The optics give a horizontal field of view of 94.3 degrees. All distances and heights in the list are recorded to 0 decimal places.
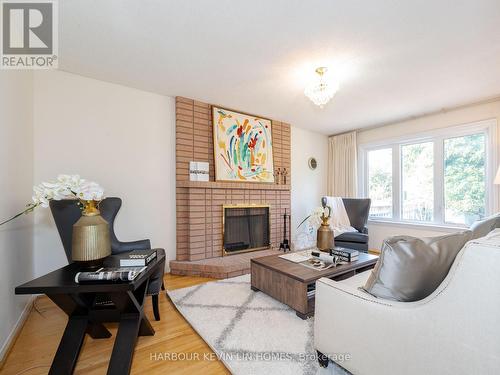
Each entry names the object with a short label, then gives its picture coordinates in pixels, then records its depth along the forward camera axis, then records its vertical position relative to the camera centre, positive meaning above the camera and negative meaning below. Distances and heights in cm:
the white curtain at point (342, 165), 455 +46
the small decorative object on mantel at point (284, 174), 420 +26
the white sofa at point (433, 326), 79 -57
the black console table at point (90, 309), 117 -75
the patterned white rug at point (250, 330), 140 -106
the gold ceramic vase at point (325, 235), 235 -49
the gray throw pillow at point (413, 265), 102 -35
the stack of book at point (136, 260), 143 -44
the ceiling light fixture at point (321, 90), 233 +100
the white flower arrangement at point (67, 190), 131 +0
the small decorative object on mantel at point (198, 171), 319 +25
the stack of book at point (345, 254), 218 -63
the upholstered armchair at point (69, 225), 188 -29
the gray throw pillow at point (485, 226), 136 -26
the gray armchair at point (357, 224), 342 -61
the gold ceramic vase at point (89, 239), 131 -28
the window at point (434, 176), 325 +19
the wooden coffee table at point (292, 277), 186 -79
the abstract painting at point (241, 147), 343 +66
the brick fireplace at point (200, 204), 296 -22
